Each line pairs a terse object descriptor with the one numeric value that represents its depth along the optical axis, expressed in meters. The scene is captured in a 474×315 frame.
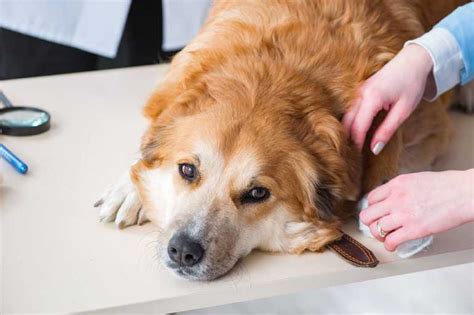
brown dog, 1.39
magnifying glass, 1.59
